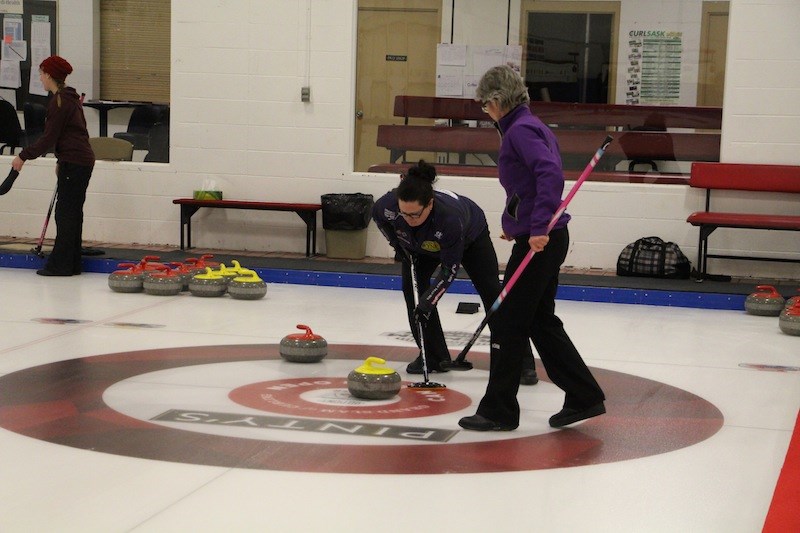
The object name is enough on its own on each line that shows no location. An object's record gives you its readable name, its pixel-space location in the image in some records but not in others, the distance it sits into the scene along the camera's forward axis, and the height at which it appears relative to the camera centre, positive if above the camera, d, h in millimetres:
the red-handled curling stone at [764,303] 15156 -2143
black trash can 19031 -2122
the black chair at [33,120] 21641 -1516
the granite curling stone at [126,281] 15461 -2174
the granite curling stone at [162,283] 15187 -2147
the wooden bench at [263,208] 19109 -2048
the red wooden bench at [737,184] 17328 -1594
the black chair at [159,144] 20531 -1629
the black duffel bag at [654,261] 17844 -2218
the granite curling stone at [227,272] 15461 -2104
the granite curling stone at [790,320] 13510 -2015
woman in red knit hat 16672 -1450
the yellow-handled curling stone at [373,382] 9305 -1700
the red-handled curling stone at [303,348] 10789 -1814
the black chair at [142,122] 20734 -1450
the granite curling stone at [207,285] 15172 -2144
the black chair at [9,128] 21547 -1601
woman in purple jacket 8164 -1080
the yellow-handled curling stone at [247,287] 15086 -2142
